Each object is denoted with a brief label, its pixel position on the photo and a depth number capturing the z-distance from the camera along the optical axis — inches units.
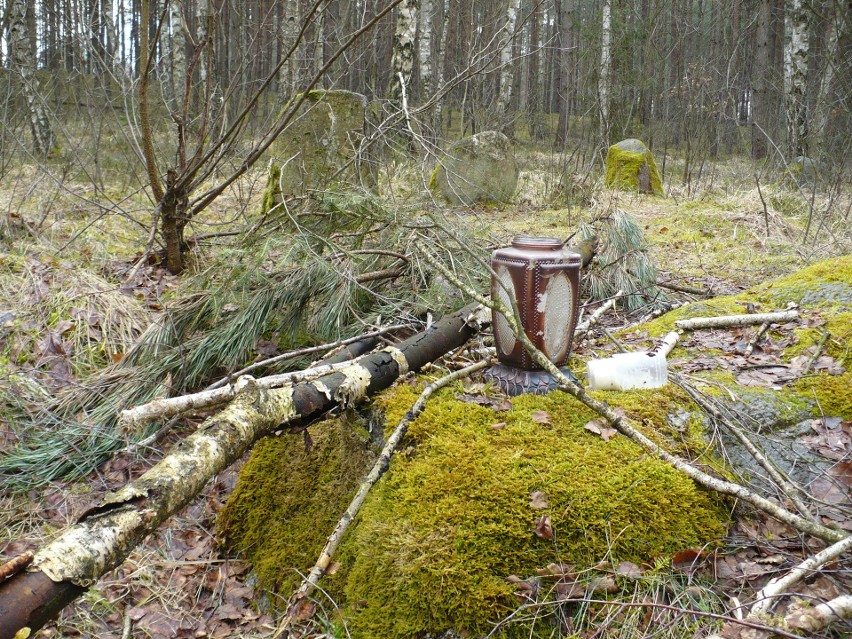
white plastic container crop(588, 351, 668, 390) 100.3
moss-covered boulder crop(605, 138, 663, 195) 370.3
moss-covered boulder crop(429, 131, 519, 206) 350.9
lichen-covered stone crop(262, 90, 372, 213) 225.1
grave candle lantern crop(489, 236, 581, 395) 94.7
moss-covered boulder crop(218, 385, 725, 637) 69.8
